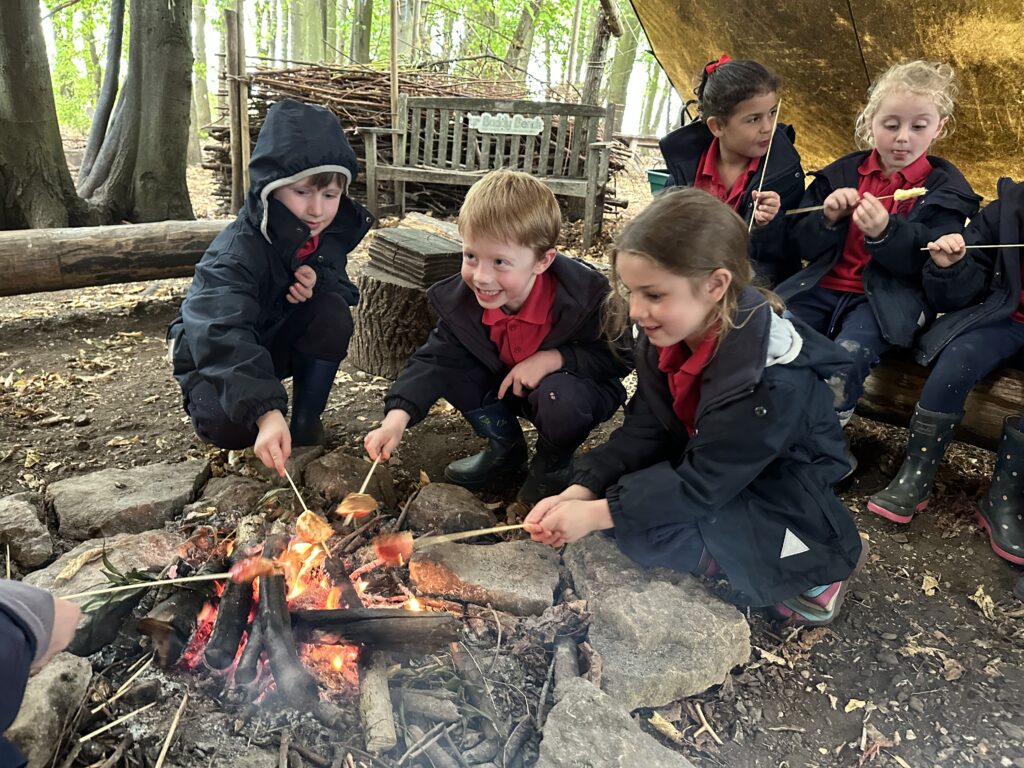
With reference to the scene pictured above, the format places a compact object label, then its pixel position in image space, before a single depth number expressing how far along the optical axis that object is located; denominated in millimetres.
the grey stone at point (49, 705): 1484
